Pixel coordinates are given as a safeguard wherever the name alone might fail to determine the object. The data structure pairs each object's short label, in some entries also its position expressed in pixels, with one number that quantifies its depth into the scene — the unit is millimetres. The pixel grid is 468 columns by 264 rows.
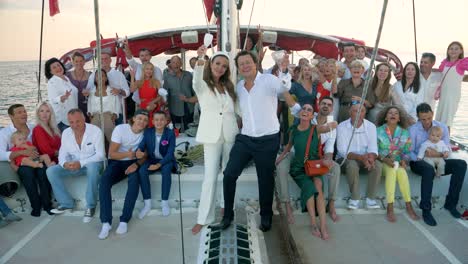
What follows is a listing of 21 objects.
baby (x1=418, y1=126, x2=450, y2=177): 3717
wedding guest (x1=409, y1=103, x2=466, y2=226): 3554
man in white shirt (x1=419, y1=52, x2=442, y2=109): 4414
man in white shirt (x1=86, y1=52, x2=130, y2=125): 4648
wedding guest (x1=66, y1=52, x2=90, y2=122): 4496
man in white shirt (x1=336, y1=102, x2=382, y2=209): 3615
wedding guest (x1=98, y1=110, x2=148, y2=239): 3244
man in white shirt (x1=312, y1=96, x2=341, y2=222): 3451
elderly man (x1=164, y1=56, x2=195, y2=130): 5555
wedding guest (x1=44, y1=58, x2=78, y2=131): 4238
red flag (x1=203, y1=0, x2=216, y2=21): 6012
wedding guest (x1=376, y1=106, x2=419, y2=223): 3594
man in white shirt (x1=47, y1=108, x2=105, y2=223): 3504
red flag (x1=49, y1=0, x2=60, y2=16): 5074
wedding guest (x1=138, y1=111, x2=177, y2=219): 3539
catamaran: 2887
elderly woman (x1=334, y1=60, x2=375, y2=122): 3988
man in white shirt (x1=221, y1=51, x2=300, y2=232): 2855
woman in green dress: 3289
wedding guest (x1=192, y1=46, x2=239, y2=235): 2797
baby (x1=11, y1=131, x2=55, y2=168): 3547
